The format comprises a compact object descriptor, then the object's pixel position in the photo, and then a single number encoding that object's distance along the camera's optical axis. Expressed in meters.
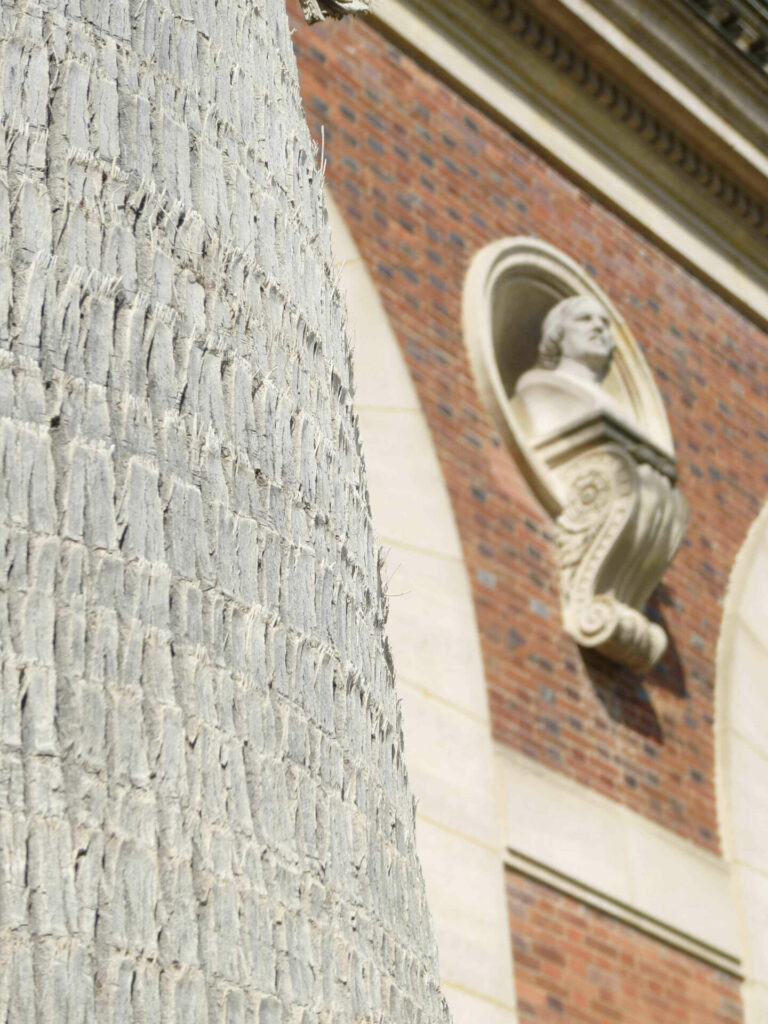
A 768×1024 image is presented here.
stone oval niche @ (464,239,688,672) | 18.95
